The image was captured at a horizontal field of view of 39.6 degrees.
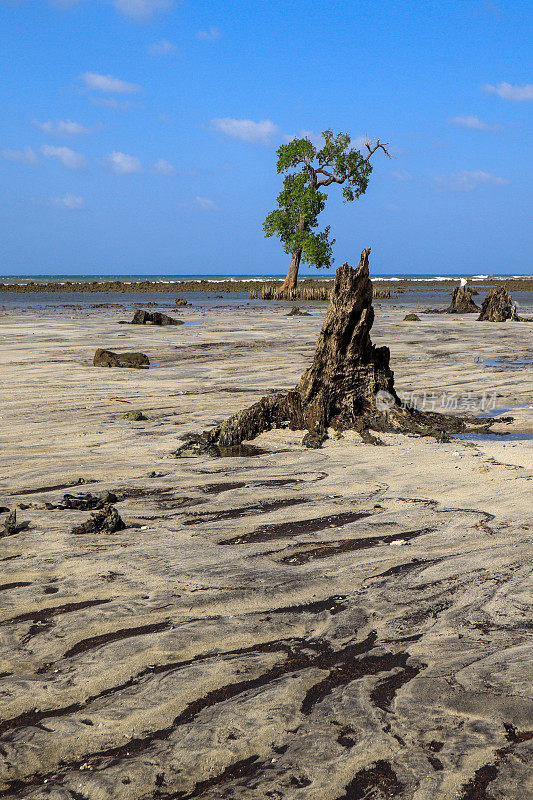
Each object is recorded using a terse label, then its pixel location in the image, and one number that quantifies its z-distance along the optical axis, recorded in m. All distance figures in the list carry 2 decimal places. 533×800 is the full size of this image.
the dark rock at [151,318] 24.83
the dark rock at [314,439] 7.12
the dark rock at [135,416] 8.57
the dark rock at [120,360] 13.42
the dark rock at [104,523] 4.74
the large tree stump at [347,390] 7.78
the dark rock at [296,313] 29.38
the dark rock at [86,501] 5.22
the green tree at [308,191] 44.84
